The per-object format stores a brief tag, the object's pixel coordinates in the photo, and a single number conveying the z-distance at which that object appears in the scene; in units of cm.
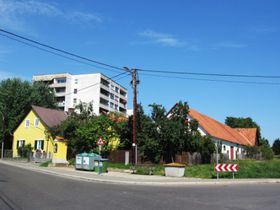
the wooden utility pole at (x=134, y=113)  2338
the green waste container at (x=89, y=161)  2212
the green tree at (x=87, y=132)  2781
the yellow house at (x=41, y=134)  3298
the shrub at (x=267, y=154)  4189
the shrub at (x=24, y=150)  3575
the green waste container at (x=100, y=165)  2039
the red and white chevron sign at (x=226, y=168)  1767
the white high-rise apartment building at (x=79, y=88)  7684
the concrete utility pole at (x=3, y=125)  3974
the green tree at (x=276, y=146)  6302
